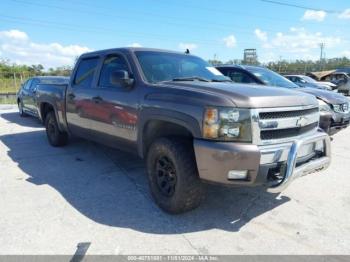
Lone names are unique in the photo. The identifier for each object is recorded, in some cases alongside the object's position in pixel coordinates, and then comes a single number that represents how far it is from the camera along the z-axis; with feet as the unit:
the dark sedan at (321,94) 19.93
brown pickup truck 9.40
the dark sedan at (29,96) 32.25
